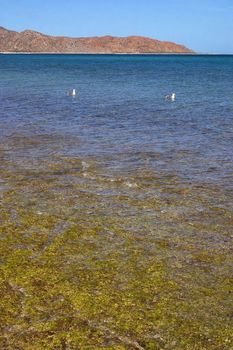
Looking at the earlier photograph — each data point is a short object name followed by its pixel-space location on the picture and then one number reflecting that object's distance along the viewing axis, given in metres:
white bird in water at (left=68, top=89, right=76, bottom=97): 50.94
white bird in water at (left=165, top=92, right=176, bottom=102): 48.06
